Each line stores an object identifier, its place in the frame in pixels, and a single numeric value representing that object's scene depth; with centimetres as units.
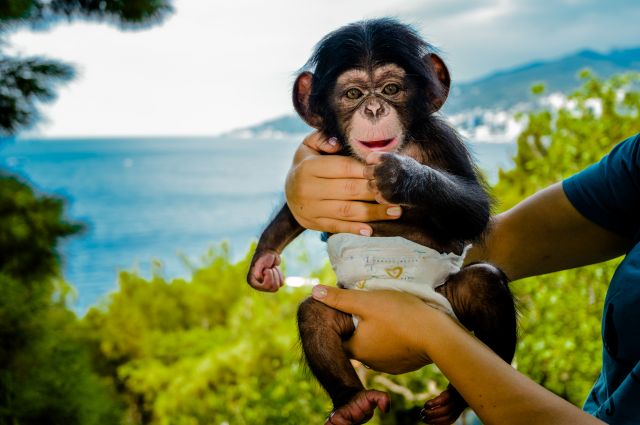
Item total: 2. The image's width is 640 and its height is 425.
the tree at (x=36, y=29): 159
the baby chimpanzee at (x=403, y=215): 61
